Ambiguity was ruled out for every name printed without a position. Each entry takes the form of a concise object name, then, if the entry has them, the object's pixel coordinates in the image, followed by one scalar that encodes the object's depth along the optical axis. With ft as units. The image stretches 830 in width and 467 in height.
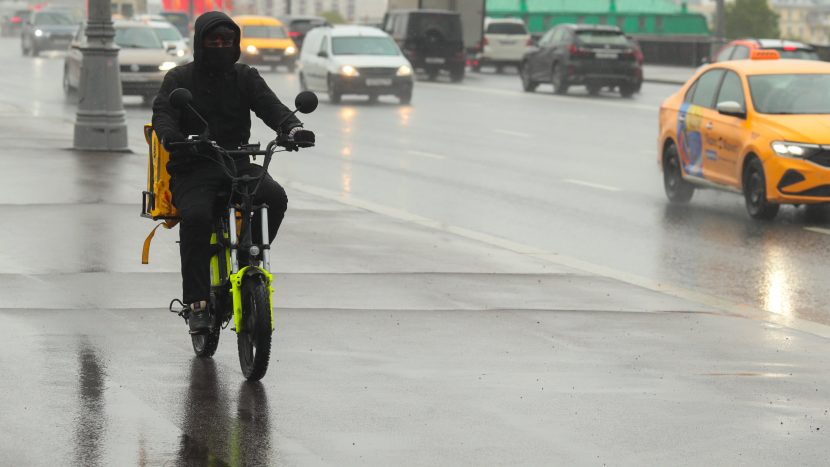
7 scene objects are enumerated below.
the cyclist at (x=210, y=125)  25.84
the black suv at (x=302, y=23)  226.99
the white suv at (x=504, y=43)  184.03
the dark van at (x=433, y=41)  155.53
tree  380.58
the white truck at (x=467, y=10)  174.29
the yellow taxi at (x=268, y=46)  174.81
